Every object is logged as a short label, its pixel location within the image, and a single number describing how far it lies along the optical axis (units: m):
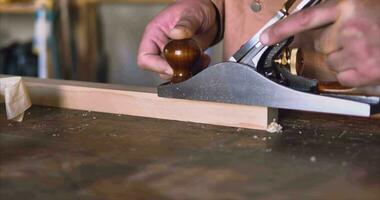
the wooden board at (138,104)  1.27
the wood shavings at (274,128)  1.26
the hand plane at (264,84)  1.23
